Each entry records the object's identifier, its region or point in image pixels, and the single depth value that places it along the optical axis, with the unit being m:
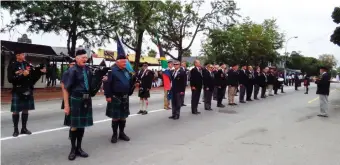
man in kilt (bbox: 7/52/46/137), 7.12
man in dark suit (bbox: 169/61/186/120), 10.46
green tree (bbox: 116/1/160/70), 22.20
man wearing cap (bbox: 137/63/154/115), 11.35
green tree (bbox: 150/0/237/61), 40.41
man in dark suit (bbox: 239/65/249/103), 16.22
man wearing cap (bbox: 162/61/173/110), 12.91
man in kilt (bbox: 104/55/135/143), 6.80
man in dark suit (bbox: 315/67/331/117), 11.65
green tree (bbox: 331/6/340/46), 31.96
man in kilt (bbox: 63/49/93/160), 5.63
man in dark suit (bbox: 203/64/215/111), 12.77
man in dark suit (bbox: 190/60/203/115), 11.66
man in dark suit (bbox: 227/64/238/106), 15.03
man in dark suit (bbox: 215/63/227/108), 14.26
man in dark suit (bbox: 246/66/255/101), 17.25
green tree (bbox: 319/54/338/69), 120.60
